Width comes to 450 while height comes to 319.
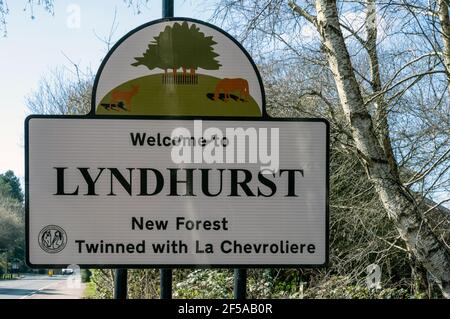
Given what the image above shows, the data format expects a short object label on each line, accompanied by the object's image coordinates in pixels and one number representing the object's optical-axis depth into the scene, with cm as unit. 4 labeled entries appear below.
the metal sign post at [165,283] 311
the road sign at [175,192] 284
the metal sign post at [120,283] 317
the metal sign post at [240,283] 313
